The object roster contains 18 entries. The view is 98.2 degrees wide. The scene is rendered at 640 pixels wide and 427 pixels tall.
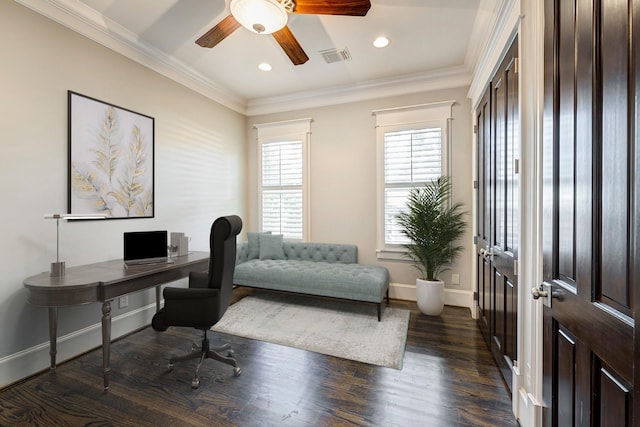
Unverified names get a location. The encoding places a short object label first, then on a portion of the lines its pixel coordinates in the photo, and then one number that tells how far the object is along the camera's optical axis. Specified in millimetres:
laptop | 2484
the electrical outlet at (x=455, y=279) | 3635
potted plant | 3281
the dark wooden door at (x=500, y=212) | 1882
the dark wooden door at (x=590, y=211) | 794
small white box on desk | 2865
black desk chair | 2020
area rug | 2531
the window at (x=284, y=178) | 4418
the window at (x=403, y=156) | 3693
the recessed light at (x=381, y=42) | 2902
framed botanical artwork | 2457
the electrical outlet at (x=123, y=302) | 2824
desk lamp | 2025
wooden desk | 1850
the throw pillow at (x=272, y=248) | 4273
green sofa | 3256
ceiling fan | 1818
